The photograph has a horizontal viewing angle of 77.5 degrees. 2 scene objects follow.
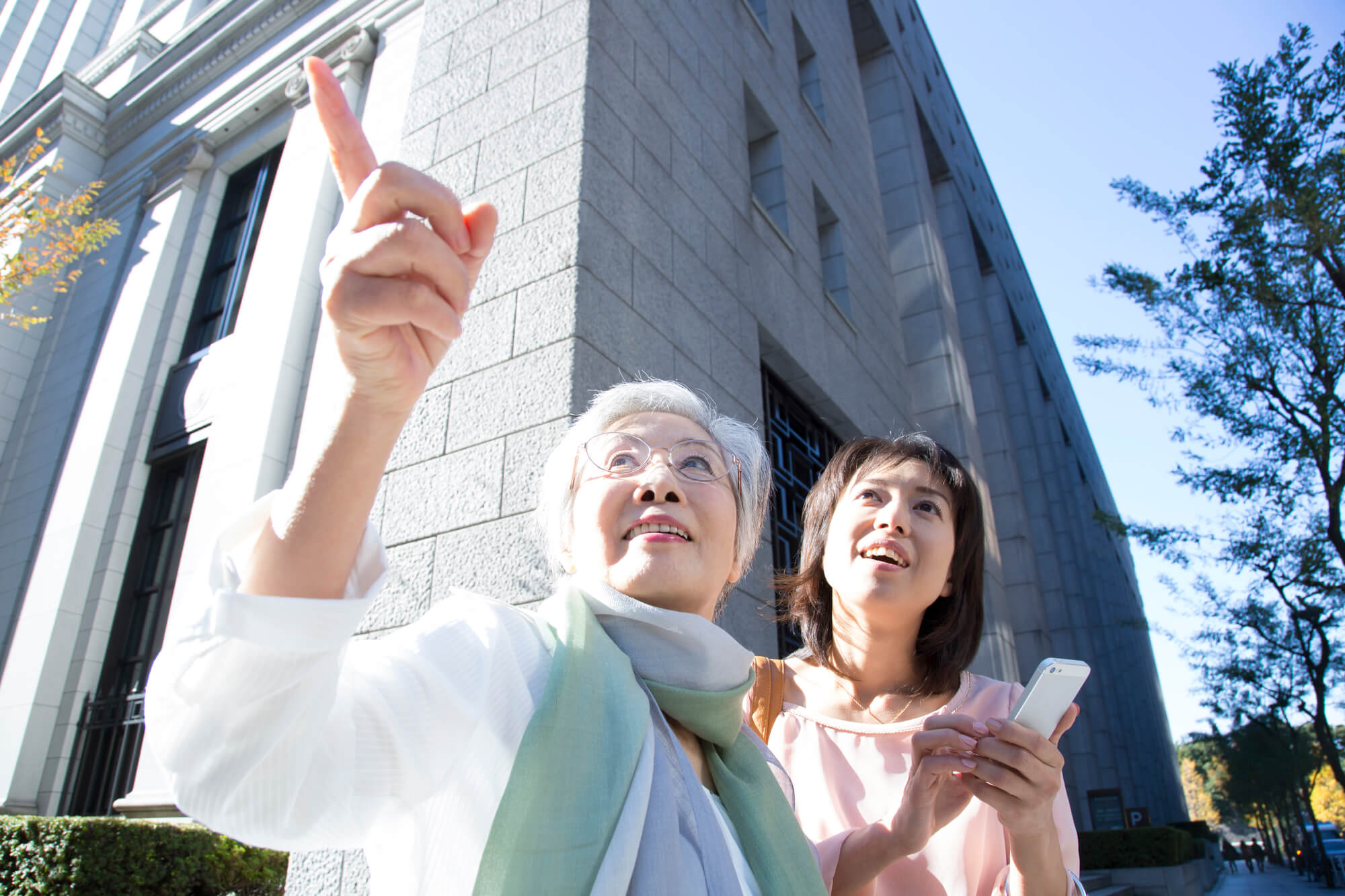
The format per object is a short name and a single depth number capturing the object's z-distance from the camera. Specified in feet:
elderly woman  3.12
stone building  13.98
